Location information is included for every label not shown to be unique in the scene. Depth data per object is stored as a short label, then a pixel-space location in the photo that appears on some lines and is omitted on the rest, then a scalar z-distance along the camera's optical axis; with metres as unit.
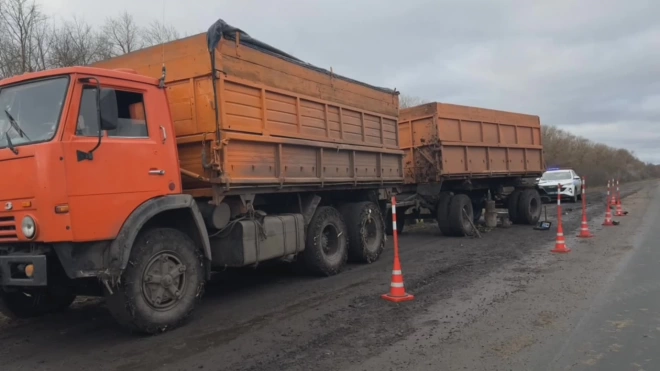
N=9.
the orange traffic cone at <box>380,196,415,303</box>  6.77
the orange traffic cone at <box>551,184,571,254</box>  10.29
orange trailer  13.04
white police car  26.52
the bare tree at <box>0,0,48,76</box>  18.06
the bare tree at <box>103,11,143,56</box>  22.56
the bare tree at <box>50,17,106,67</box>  19.33
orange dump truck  4.98
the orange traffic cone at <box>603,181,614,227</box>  14.98
